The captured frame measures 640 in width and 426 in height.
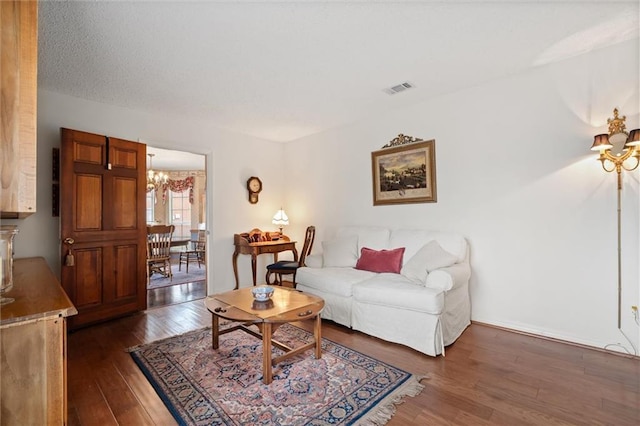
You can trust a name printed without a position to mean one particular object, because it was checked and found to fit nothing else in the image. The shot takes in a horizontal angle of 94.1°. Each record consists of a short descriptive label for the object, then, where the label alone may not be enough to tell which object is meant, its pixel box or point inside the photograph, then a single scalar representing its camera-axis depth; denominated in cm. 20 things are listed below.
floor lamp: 233
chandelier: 697
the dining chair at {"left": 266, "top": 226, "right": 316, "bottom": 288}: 412
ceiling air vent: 313
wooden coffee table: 205
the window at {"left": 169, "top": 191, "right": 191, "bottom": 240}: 852
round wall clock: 488
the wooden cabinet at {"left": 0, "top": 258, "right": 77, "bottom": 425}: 105
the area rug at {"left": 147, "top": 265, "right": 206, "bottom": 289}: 511
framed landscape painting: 356
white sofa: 248
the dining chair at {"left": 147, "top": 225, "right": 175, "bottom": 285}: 504
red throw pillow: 331
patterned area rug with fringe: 170
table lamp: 501
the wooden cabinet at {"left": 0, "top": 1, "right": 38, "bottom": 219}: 106
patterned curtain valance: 839
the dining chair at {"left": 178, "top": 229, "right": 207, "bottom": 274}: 669
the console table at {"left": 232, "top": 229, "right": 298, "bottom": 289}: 437
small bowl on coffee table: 243
